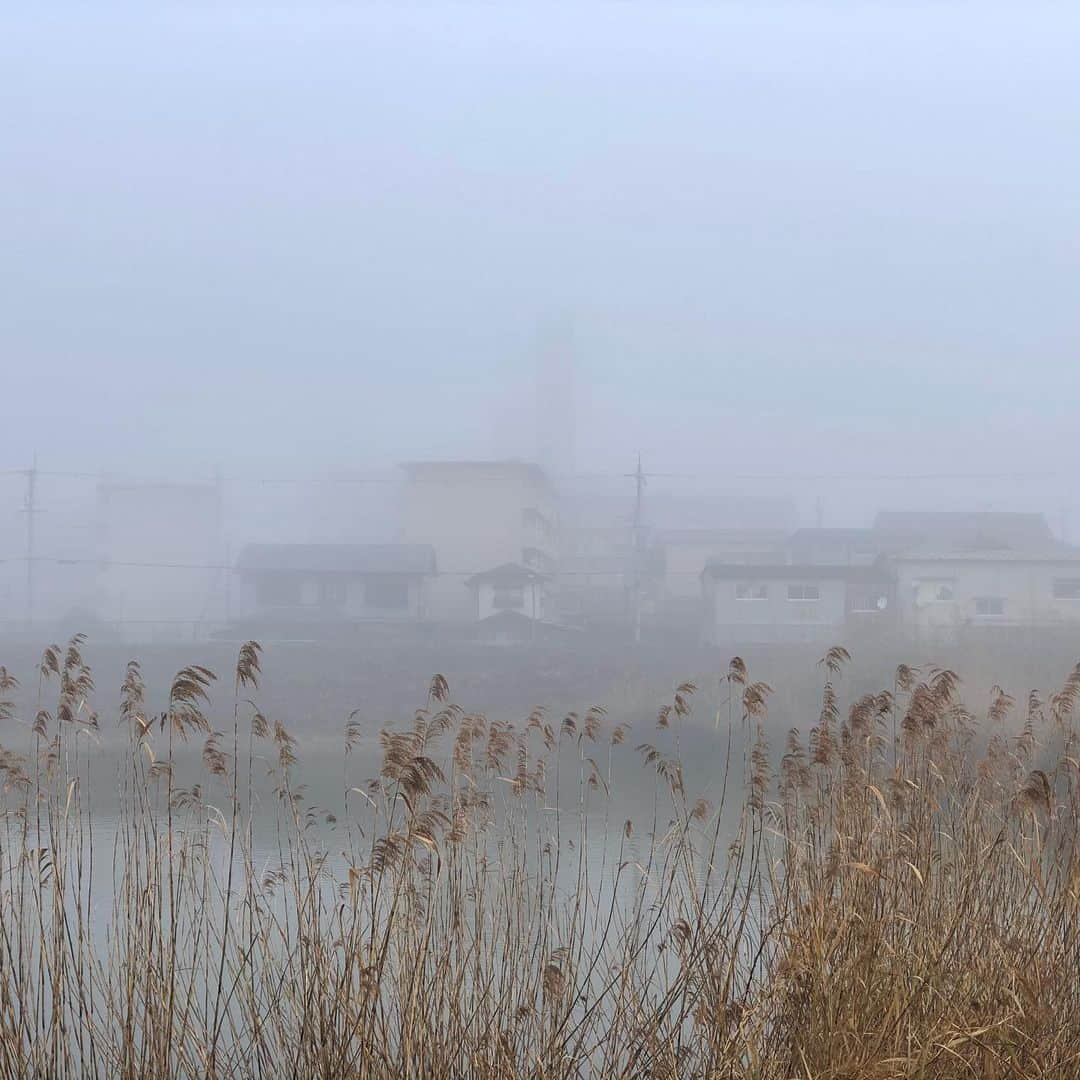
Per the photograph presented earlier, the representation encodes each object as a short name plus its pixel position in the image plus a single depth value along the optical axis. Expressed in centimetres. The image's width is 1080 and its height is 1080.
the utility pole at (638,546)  5366
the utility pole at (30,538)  6444
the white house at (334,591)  5638
